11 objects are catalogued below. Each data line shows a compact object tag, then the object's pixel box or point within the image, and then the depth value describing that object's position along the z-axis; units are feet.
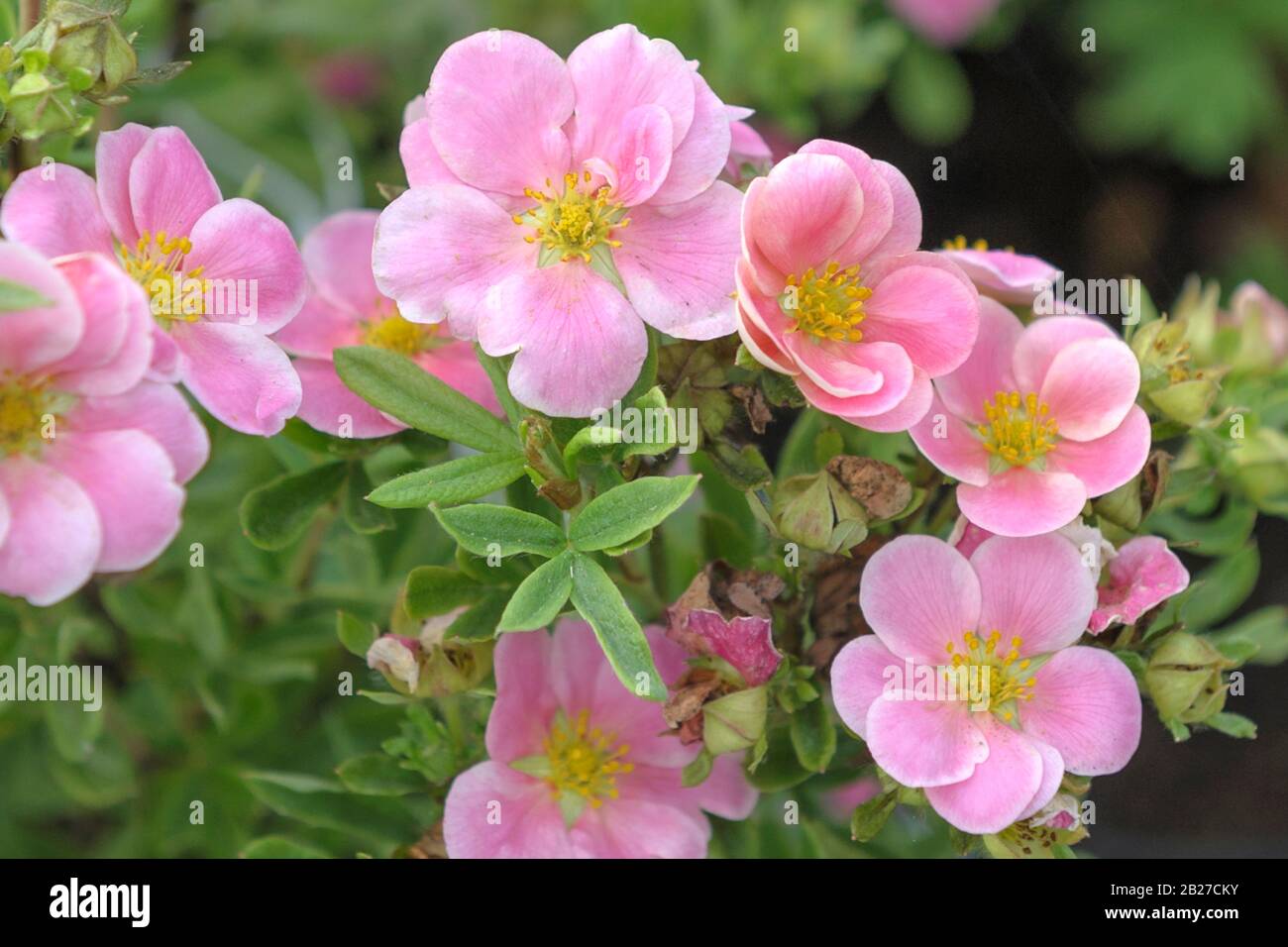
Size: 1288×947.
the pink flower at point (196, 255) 1.12
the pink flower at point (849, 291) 1.11
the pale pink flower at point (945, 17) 2.00
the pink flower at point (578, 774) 1.17
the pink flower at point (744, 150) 1.18
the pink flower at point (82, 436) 1.08
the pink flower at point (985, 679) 1.12
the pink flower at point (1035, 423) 1.14
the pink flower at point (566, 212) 1.12
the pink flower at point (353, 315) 1.20
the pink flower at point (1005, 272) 1.17
